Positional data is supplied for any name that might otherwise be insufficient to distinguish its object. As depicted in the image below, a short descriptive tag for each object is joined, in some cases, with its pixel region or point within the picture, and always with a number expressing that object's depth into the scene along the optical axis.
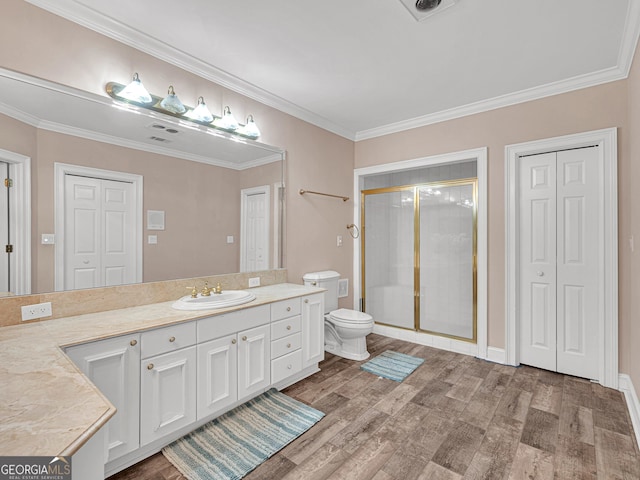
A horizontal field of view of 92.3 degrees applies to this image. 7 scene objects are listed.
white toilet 3.12
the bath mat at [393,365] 2.82
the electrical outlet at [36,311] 1.70
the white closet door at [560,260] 2.65
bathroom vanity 0.81
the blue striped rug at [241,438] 1.68
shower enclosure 3.47
